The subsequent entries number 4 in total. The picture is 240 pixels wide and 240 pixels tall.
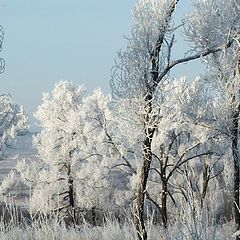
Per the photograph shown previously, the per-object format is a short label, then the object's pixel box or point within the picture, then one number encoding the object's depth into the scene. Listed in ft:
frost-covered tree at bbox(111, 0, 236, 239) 55.93
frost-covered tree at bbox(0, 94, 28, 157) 197.20
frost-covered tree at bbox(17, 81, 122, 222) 179.01
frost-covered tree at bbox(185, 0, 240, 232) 64.18
